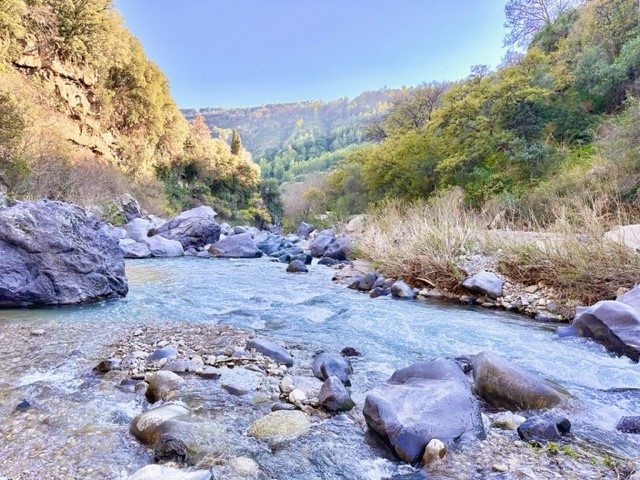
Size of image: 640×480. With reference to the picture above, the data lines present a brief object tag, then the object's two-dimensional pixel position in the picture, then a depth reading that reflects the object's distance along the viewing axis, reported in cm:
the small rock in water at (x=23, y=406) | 199
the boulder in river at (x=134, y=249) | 947
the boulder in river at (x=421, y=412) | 175
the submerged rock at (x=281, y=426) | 186
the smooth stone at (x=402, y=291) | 552
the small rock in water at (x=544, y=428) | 180
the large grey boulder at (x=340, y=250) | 978
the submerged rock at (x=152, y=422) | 177
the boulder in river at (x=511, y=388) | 213
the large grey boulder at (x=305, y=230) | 2002
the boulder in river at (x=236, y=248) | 1071
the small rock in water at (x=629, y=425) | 189
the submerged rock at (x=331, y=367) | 251
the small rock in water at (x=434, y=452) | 165
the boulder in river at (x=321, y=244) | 1121
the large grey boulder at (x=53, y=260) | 425
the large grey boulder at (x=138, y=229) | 1087
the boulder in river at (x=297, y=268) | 781
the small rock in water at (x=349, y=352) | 305
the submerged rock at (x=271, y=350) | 283
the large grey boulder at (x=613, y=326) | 300
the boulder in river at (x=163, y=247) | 1009
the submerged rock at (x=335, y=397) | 212
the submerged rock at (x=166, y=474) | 147
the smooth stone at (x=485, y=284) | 505
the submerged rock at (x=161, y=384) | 220
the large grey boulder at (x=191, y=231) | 1183
